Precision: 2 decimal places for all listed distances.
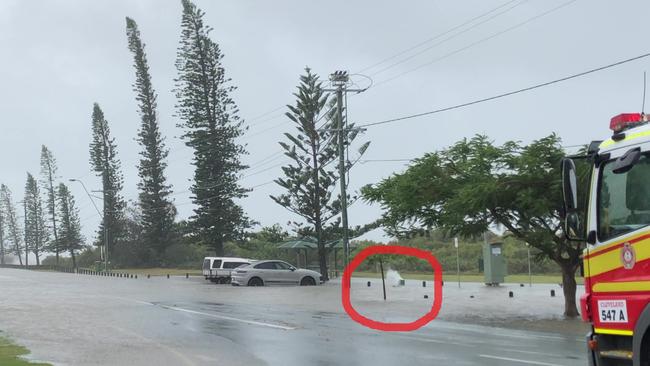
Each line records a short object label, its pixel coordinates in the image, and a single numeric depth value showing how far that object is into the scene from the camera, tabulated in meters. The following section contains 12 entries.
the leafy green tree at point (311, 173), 46.44
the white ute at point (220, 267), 41.22
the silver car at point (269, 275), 35.19
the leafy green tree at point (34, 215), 102.31
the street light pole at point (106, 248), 66.01
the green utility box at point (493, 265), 31.81
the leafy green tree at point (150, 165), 70.31
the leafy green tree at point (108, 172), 78.88
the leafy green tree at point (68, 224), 92.12
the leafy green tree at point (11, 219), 116.12
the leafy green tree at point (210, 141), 59.78
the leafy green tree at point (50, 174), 93.50
